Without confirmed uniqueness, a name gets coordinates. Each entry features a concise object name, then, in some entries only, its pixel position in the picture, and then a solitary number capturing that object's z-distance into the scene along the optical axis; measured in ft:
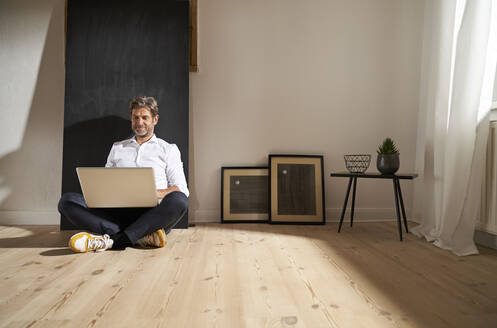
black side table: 7.90
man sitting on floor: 6.97
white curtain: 6.97
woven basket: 8.87
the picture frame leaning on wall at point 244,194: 9.99
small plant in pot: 8.21
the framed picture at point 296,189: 9.91
